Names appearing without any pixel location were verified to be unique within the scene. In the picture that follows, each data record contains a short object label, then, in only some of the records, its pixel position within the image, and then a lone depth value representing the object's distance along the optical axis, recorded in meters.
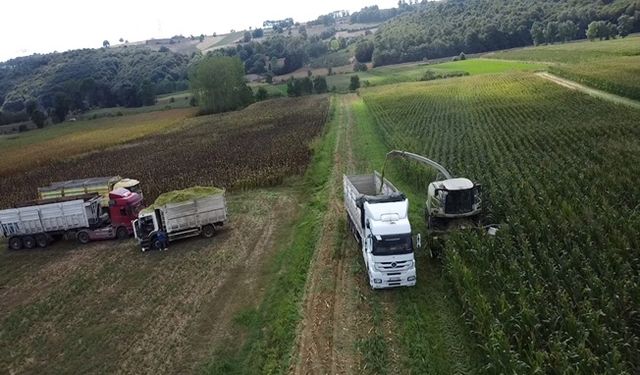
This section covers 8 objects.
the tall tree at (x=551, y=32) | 137.75
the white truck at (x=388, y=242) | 17.98
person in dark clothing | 25.28
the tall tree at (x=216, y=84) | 100.25
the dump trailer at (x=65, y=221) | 27.73
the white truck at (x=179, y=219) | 25.45
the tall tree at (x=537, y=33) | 140.50
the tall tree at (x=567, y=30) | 136.38
